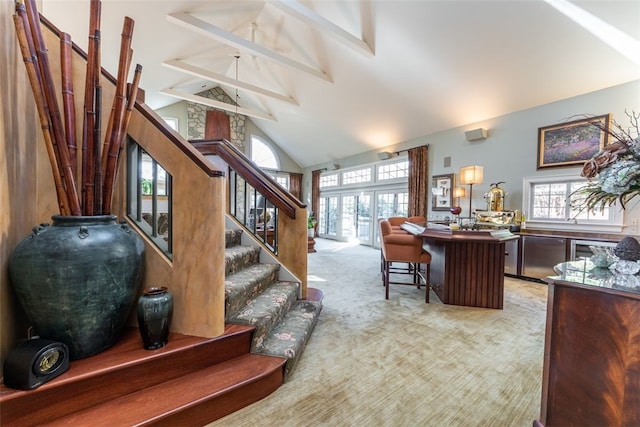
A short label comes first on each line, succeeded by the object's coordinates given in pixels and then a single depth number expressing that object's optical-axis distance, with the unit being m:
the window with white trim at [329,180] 9.28
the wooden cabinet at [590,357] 0.98
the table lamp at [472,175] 4.11
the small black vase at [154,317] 1.37
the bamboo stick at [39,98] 1.13
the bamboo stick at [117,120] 1.38
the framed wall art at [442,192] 5.52
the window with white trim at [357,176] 8.10
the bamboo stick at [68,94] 1.30
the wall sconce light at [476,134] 4.81
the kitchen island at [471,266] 2.78
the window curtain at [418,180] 6.07
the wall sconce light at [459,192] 4.97
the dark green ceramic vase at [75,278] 1.15
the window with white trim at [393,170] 6.86
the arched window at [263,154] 9.78
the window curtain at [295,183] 10.55
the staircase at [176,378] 1.10
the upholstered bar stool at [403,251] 2.99
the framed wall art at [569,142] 3.60
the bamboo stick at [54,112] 1.18
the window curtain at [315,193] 9.88
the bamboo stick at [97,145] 1.35
